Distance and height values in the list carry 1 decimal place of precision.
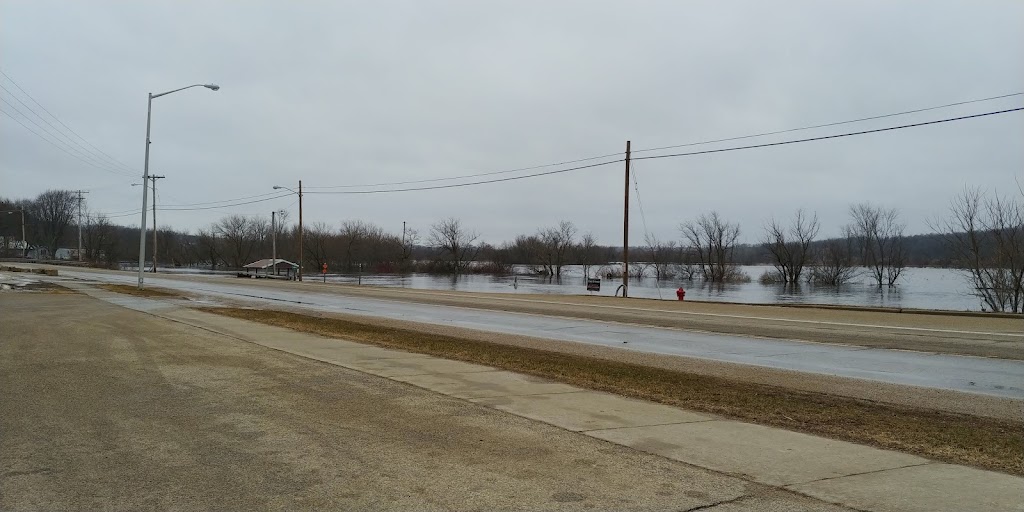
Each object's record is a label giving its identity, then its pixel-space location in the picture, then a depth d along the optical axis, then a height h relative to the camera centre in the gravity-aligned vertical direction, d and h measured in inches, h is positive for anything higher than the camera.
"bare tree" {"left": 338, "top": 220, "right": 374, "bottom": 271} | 4486.7 +136.0
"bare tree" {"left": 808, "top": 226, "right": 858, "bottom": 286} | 3048.7 +4.0
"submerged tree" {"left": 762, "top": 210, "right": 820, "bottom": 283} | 3166.6 +56.2
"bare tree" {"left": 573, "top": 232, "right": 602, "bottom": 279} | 4796.3 +94.6
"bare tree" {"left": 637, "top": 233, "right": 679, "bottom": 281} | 4117.4 +59.1
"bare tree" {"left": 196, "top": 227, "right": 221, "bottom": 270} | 4925.2 +119.7
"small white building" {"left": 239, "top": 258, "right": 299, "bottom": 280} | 2800.2 -23.8
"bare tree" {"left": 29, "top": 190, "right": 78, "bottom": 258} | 5152.6 +368.6
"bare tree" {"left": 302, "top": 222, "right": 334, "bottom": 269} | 4448.8 +127.3
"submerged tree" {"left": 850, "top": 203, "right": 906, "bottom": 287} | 2783.0 +65.8
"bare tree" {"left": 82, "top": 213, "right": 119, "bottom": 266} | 4864.9 +167.6
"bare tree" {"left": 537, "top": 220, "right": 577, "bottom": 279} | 4458.7 +113.0
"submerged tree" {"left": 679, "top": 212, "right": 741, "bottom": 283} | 3462.1 +64.1
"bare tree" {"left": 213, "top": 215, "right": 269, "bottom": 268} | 4874.5 +174.3
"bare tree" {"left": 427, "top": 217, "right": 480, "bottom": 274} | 4483.3 +102.9
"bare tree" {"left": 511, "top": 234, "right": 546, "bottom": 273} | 4737.2 +103.7
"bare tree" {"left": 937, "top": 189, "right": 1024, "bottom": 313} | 1439.5 +15.1
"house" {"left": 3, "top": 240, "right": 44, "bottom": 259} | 5413.4 +97.7
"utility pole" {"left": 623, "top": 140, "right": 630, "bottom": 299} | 1395.8 +55.0
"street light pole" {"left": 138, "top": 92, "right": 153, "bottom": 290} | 1258.6 +73.8
